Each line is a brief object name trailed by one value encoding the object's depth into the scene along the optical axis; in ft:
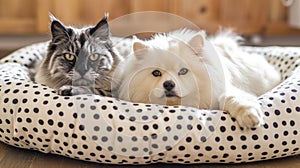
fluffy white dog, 4.99
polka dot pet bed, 4.65
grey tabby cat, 5.22
